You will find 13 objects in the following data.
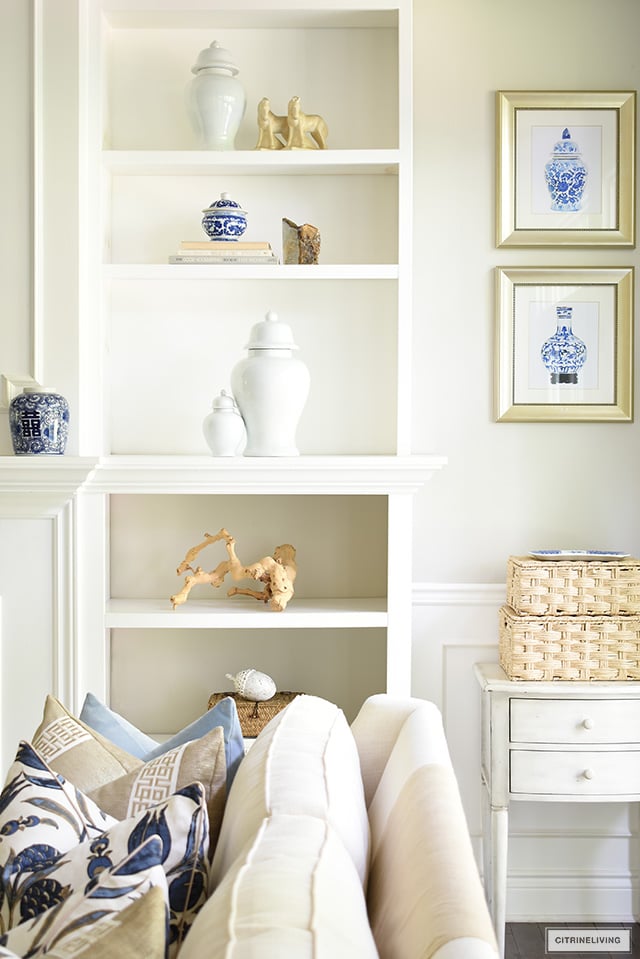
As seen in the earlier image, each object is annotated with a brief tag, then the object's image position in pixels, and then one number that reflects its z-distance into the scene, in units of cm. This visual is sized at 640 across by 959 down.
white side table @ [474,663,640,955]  255
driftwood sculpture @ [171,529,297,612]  265
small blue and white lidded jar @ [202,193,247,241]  268
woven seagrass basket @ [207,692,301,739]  261
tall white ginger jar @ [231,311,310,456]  258
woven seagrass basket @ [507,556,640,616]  261
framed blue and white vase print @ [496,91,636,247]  289
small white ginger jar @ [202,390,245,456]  258
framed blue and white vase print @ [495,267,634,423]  292
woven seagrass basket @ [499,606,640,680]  260
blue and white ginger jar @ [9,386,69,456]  248
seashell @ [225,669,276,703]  266
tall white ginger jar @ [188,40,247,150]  267
